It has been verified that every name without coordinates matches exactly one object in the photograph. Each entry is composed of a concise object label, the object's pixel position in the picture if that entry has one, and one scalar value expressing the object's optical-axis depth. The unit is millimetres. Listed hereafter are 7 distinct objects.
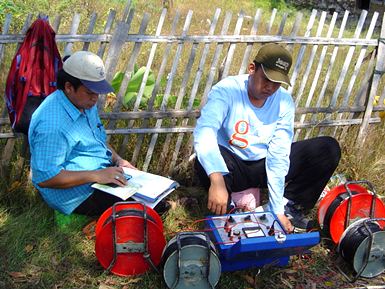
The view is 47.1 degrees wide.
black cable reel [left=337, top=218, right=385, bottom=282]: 3148
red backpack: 3252
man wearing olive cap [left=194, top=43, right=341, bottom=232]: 3121
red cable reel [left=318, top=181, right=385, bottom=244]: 3461
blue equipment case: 2740
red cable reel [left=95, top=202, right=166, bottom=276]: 2879
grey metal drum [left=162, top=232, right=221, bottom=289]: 2777
